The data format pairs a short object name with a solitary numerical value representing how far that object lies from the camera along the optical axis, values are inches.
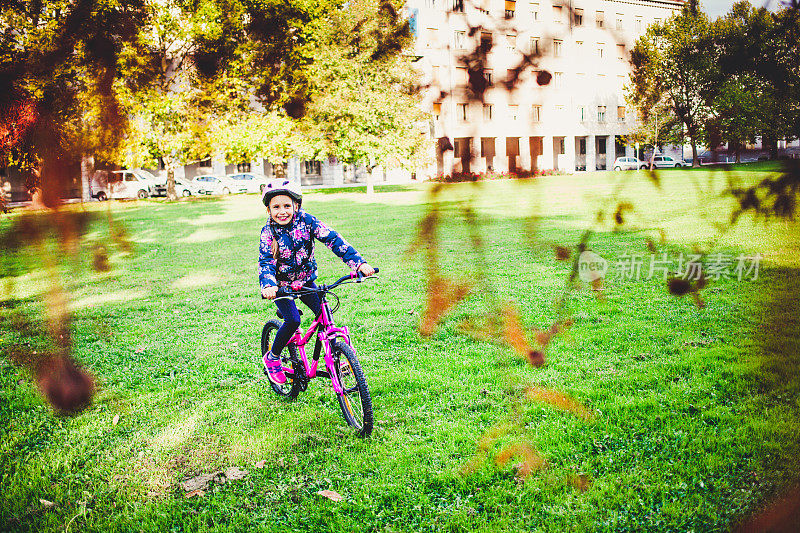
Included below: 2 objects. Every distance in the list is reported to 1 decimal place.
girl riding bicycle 139.9
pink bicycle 142.2
